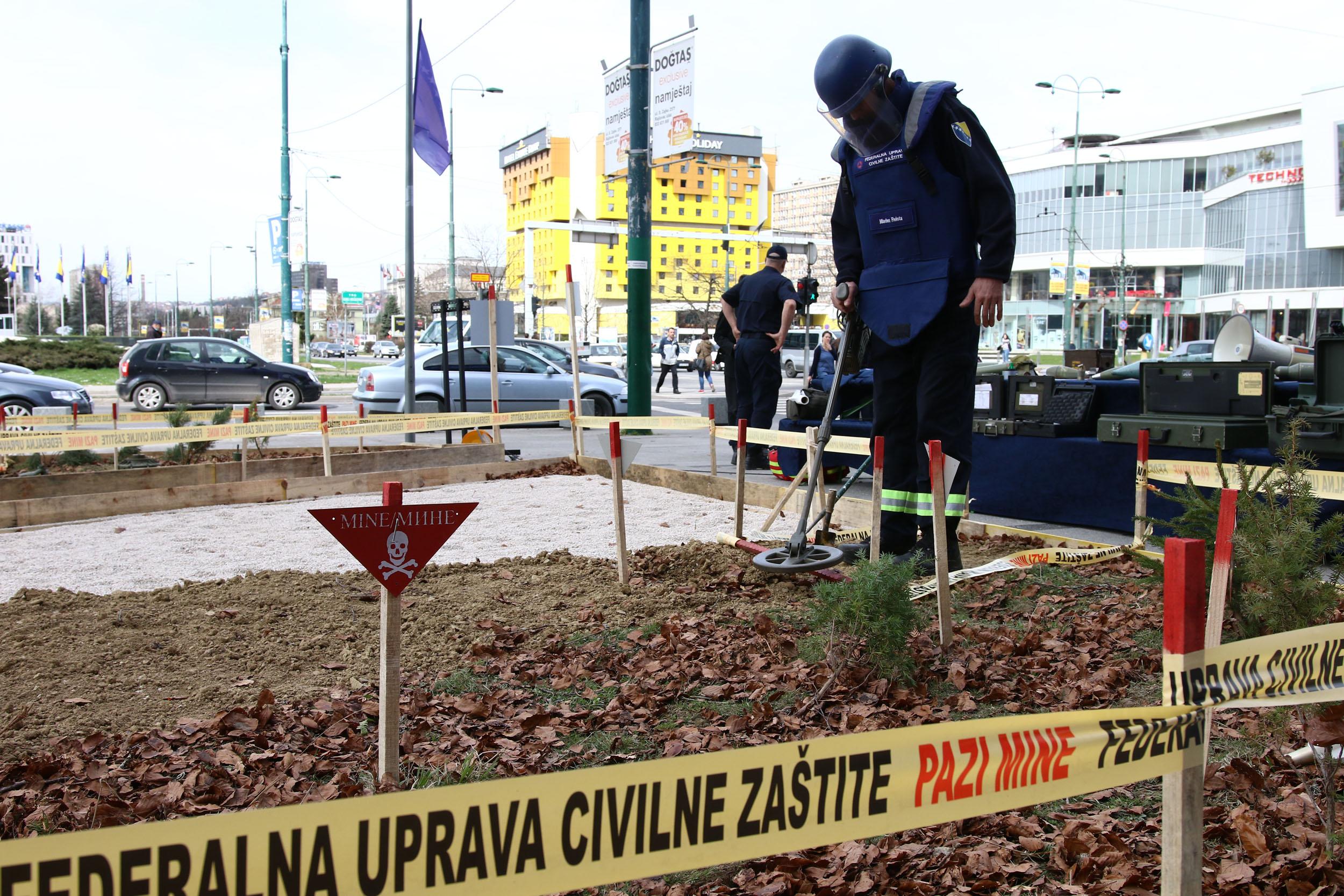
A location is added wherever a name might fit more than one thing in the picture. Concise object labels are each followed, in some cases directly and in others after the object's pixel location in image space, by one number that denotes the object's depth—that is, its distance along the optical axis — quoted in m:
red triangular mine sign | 2.62
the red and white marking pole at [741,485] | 6.16
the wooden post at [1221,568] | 2.61
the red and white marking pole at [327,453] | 10.02
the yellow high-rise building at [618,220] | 106.00
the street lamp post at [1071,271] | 42.19
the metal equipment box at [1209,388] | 6.61
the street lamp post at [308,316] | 51.45
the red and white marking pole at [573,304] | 10.24
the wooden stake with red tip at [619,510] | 5.59
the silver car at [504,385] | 17.75
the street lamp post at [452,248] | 45.38
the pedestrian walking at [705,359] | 38.44
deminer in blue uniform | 4.81
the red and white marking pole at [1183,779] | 2.01
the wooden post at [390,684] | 2.78
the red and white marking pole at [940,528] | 4.07
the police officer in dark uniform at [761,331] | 10.09
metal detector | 4.89
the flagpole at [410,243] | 15.80
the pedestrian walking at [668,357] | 34.91
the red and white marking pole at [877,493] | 4.59
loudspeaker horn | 7.53
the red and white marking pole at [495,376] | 11.95
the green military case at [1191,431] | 6.59
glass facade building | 68.50
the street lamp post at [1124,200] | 56.94
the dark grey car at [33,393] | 17.61
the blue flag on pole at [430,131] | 15.78
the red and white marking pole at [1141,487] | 6.09
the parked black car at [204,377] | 21.92
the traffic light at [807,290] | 7.59
